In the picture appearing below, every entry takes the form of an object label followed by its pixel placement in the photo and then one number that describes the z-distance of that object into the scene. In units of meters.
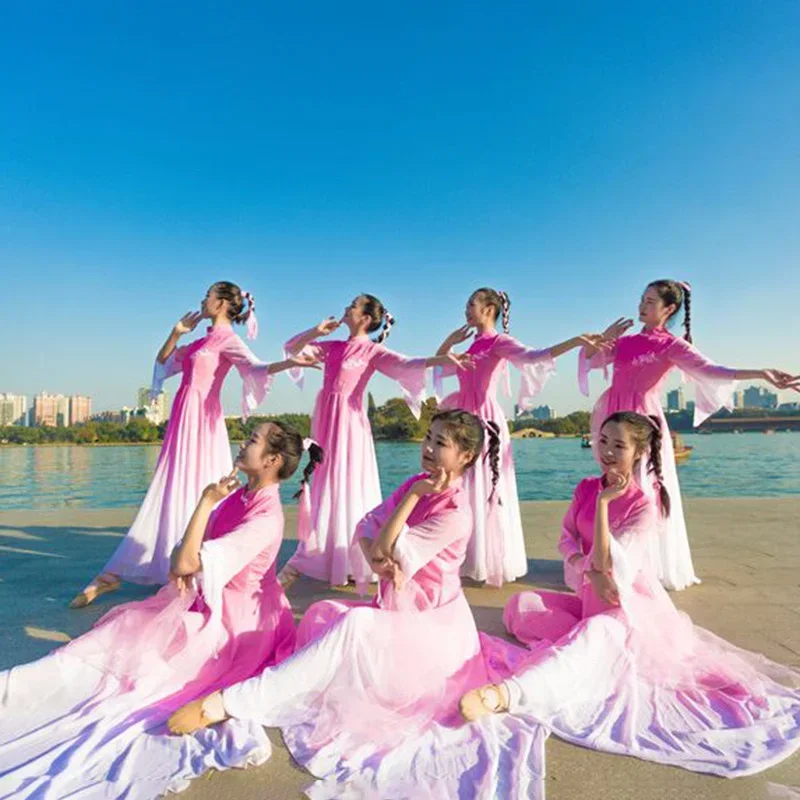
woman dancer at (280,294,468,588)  3.96
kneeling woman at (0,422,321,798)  1.74
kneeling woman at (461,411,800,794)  1.96
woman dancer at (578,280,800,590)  3.69
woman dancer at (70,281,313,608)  3.72
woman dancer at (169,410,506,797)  1.86
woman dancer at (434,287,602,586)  3.94
